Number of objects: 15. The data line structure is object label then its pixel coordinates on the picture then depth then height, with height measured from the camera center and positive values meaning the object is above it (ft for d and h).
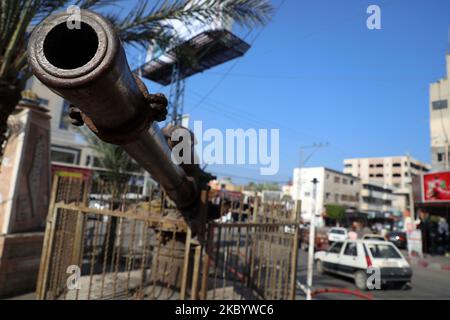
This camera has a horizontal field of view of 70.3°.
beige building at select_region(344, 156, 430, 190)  181.37 +27.54
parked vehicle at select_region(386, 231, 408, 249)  74.90 -5.48
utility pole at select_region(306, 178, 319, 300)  21.07 -1.88
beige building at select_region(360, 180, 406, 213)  176.35 +9.76
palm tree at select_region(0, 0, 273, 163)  15.51 +9.38
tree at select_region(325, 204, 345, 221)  144.36 +0.39
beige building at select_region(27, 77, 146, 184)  87.76 +15.61
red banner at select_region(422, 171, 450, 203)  54.49 +5.60
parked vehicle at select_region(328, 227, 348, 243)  76.07 -5.25
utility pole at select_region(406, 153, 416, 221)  63.73 +3.07
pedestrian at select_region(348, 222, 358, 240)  61.57 -4.26
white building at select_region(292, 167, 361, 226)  140.87 +10.92
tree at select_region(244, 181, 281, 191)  137.11 +9.89
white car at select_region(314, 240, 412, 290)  29.86 -4.72
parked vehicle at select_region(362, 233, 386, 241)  57.76 -4.09
